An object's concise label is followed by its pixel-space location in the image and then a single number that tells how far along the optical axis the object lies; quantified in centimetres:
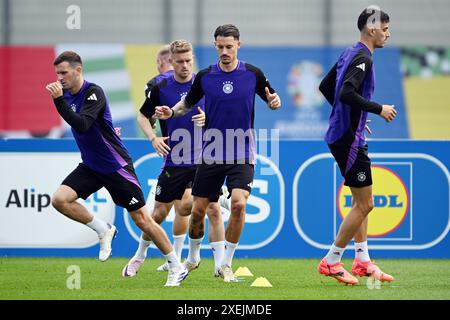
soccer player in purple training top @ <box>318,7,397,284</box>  1911
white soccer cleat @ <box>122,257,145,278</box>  2094
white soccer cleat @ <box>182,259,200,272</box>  2173
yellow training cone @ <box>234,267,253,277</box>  2121
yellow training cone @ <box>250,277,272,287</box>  1902
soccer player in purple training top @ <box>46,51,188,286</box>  1869
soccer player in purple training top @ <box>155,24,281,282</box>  1939
